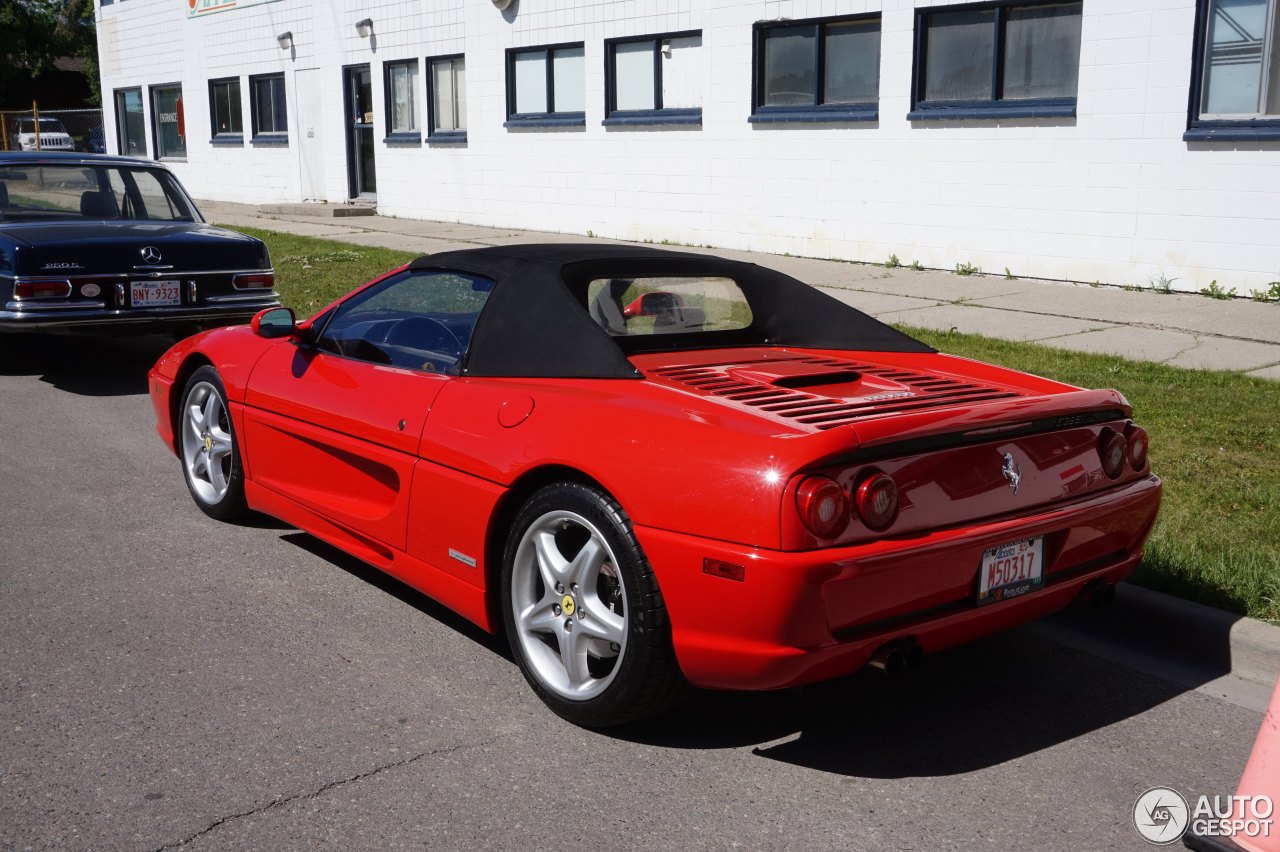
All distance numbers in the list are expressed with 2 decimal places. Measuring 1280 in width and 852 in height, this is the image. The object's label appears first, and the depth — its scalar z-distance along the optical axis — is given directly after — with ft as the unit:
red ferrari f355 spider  11.16
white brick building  37.52
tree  165.78
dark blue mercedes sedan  28.45
